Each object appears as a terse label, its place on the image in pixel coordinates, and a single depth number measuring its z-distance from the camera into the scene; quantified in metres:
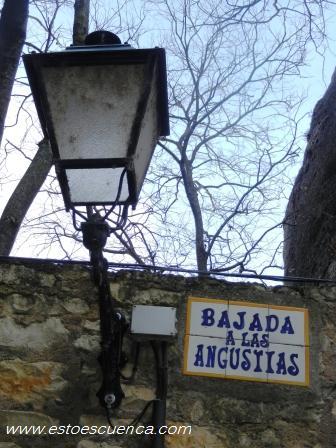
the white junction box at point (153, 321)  2.32
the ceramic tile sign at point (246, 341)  2.33
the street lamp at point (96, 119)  1.82
